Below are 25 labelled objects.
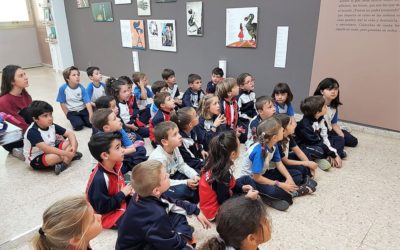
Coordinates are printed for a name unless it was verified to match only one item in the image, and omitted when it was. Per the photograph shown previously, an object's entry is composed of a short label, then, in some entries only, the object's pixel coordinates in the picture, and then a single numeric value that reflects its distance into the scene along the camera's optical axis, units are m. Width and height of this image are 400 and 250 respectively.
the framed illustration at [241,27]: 3.90
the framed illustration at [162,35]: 4.91
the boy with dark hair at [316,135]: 2.63
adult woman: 3.01
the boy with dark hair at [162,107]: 2.91
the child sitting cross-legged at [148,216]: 1.36
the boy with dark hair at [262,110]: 2.67
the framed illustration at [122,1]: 5.38
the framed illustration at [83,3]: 6.28
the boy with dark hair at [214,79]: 3.91
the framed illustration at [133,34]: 5.39
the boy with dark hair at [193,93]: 3.70
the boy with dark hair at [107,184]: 1.79
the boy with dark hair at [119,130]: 2.42
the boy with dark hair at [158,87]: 3.45
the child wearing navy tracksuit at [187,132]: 2.41
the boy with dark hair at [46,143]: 2.58
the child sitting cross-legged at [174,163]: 2.08
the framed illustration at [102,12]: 5.84
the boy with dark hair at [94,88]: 3.98
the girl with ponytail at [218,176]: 1.81
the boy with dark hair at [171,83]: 3.90
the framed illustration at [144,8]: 5.09
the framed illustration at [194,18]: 4.41
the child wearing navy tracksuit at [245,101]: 3.45
